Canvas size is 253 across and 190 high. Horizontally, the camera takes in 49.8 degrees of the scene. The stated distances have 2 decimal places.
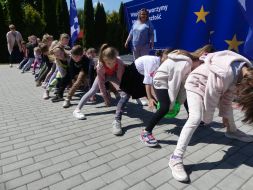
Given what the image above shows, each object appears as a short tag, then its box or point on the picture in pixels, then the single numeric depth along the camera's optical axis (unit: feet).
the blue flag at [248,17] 13.84
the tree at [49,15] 68.85
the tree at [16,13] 57.00
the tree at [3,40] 55.94
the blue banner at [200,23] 16.70
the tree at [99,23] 82.61
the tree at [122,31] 83.24
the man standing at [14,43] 40.86
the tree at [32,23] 61.16
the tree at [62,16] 72.28
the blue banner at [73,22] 30.27
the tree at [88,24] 80.33
